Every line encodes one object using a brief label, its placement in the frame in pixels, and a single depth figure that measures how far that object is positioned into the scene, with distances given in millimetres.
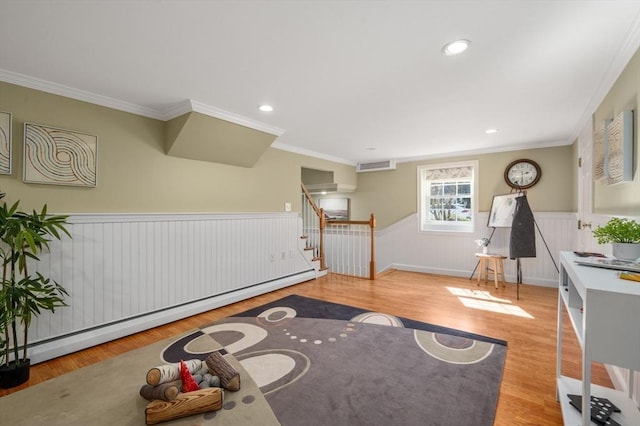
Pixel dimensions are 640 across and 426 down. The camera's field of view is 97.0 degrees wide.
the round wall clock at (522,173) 4617
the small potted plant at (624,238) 1444
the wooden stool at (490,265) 4383
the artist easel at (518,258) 4355
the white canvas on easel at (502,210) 4453
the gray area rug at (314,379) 1668
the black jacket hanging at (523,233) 4078
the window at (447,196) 5262
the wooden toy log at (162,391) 1677
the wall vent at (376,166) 5969
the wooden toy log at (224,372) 1868
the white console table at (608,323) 969
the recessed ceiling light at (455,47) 1788
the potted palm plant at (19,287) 1922
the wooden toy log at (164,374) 1772
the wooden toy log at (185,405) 1601
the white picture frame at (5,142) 2164
